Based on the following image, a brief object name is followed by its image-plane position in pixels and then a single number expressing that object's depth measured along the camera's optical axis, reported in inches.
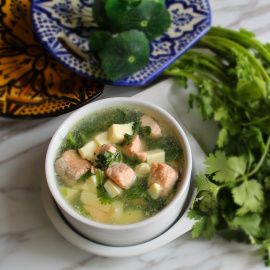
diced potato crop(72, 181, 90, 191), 36.4
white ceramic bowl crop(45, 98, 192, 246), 33.6
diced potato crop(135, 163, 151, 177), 36.9
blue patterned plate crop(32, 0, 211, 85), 45.5
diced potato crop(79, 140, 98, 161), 37.7
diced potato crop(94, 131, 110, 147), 38.5
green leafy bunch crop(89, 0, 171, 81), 43.9
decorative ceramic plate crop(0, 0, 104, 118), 44.4
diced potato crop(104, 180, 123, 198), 35.8
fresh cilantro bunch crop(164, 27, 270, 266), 34.8
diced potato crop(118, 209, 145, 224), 34.9
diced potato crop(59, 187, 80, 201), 36.0
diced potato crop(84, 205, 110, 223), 34.8
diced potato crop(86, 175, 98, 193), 36.1
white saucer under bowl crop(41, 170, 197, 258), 35.7
